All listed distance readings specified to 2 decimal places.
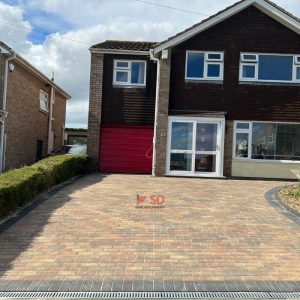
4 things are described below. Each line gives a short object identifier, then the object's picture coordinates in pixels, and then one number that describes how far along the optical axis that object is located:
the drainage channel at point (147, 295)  3.74
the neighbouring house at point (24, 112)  12.89
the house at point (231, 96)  12.02
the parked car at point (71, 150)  15.28
